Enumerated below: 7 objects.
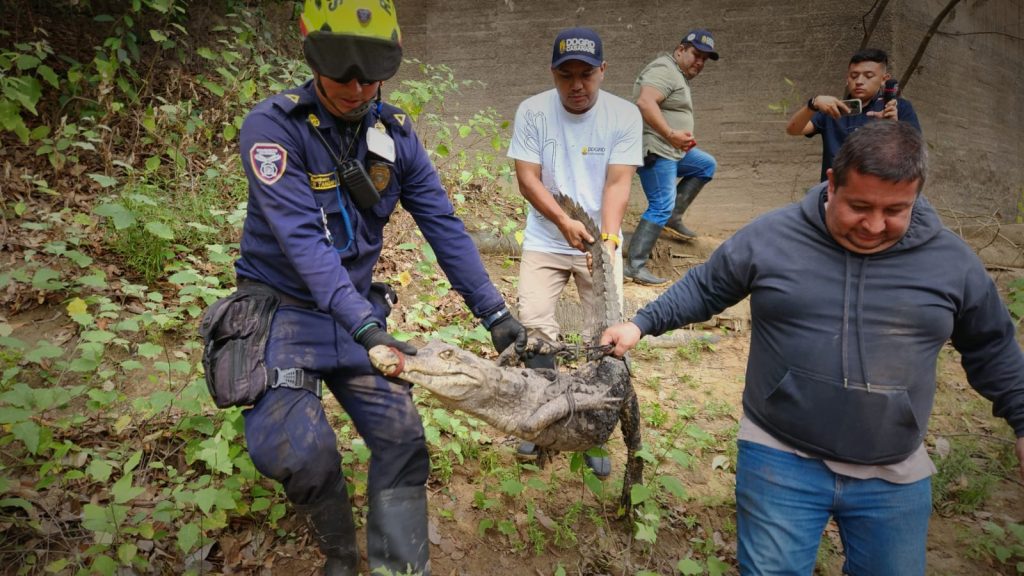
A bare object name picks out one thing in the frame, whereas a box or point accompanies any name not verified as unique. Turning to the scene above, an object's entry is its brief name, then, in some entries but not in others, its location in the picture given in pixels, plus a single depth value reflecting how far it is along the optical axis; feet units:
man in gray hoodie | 5.86
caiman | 6.41
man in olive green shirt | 15.69
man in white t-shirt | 10.73
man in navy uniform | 6.41
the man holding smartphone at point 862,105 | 13.19
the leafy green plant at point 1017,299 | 13.76
